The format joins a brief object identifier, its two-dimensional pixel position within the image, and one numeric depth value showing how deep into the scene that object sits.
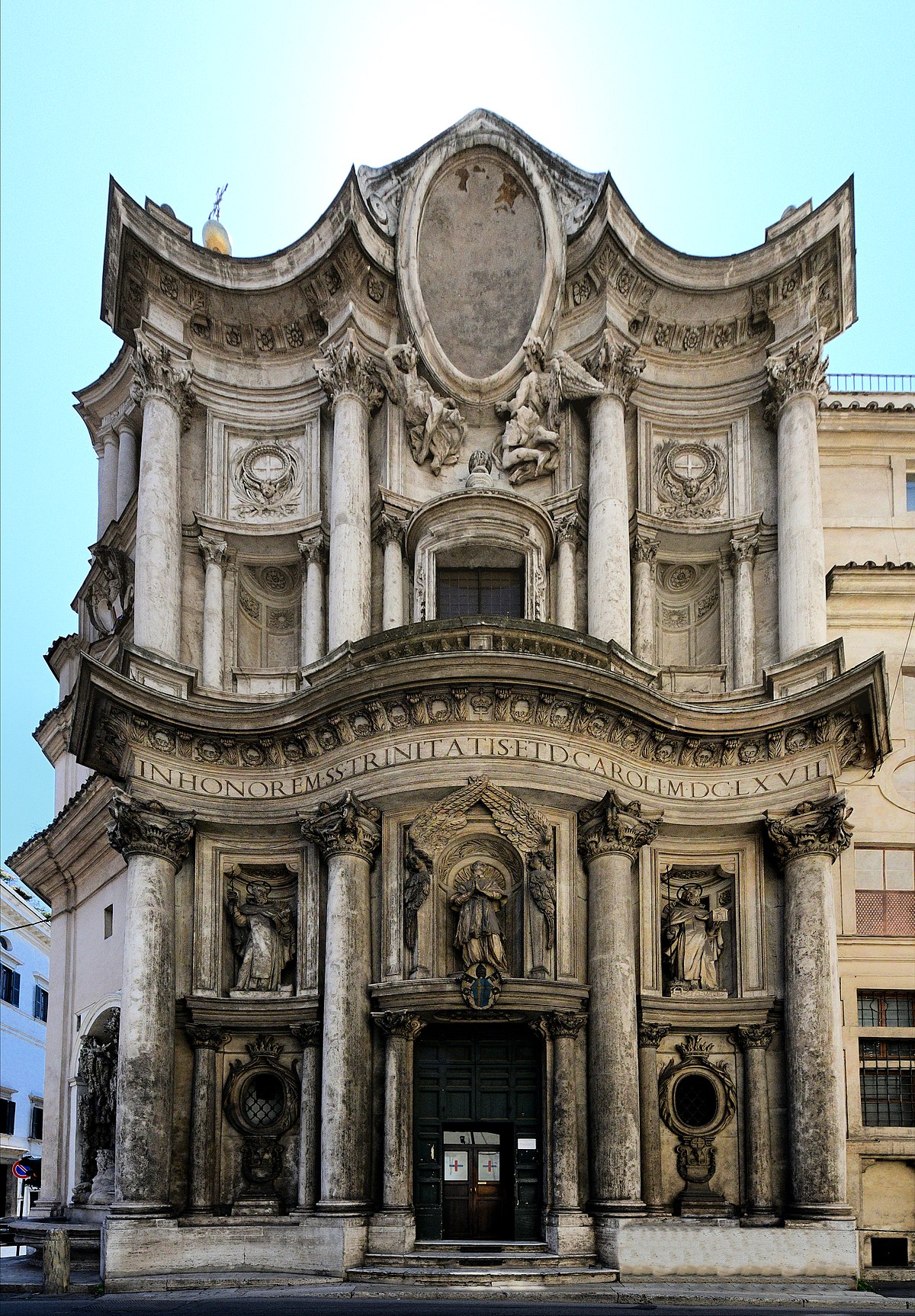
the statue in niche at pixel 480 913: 23.17
